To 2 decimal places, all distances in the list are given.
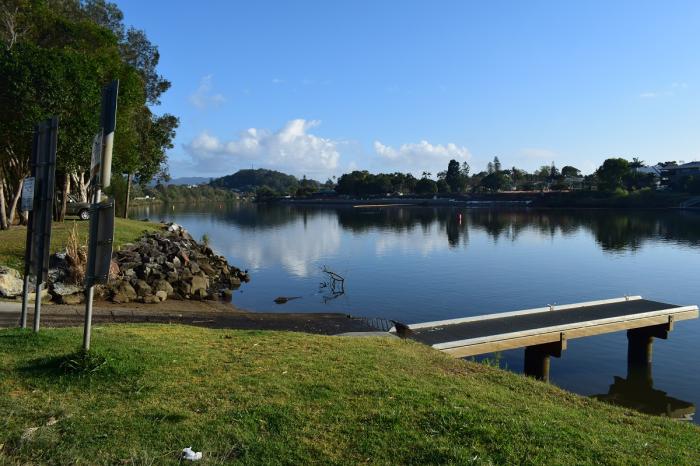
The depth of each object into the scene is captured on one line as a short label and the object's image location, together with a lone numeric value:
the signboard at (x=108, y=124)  6.58
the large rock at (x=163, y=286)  20.48
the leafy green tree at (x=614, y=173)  105.12
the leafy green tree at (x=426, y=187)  147.88
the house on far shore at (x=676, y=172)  109.01
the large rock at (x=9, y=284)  14.26
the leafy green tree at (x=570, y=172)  150.94
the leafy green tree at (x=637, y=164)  136.70
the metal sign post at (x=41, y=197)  8.21
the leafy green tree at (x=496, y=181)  142.50
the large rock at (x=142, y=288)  19.23
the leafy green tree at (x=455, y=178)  154.38
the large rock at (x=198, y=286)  21.89
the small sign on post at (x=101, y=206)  6.57
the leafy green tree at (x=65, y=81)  22.83
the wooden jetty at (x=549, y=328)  13.09
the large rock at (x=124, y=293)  17.98
